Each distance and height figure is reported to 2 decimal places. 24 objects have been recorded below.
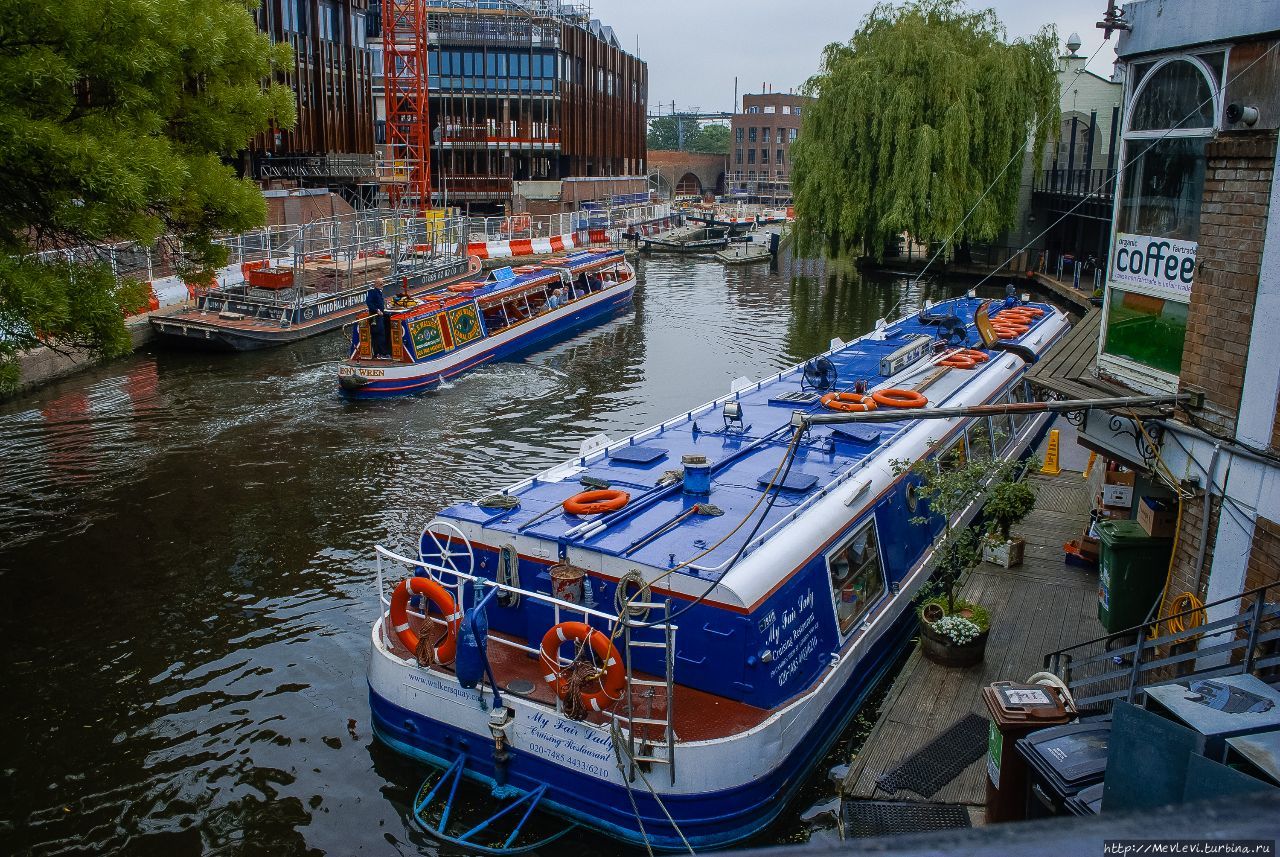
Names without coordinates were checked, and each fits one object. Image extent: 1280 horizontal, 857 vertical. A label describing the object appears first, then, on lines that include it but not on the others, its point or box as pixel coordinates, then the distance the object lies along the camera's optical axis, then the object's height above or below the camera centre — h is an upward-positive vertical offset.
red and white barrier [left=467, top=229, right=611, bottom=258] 46.12 -1.04
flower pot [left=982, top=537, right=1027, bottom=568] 13.17 -4.24
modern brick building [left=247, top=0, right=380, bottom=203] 46.41 +5.91
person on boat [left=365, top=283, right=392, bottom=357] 25.23 -2.74
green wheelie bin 9.84 -3.34
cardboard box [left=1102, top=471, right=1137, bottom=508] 12.94 -3.37
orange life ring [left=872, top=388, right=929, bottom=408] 13.35 -2.28
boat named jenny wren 24.94 -2.89
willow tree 39.34 +4.04
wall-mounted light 8.00 +0.96
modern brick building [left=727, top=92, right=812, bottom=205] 123.44 +10.40
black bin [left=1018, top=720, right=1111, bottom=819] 7.00 -3.76
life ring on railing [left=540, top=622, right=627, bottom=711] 8.41 -3.72
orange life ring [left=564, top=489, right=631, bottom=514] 10.23 -2.85
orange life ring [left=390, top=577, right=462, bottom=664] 9.39 -3.69
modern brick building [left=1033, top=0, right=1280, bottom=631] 7.94 -0.44
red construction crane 53.44 +6.23
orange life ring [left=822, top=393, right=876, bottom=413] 13.38 -2.35
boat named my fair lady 8.49 -3.82
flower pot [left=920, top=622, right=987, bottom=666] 10.64 -4.47
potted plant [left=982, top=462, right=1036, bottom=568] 11.00 -3.24
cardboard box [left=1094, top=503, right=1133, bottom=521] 12.93 -3.64
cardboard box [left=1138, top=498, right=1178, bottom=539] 9.99 -2.84
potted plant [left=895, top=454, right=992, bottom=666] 10.65 -4.10
